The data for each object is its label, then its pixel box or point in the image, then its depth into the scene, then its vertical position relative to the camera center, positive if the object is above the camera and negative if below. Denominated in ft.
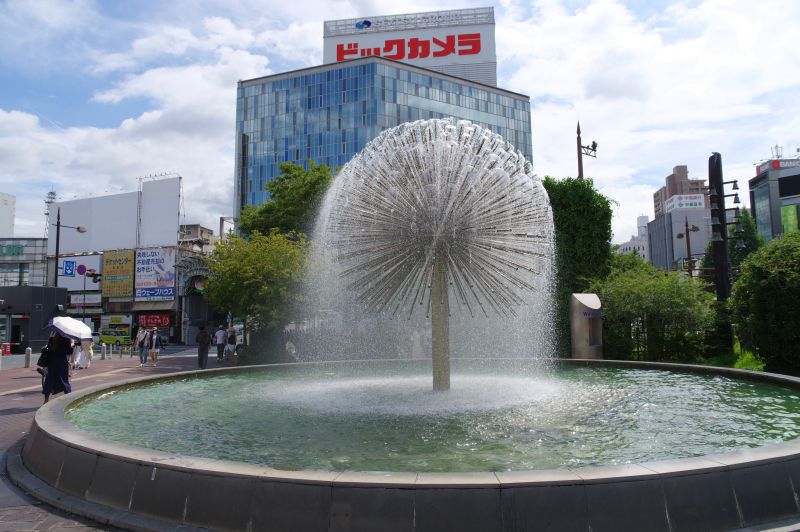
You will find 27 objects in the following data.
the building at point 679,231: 390.62 +53.79
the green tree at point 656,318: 66.49 -1.46
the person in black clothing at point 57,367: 35.01 -3.54
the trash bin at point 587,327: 67.72 -2.52
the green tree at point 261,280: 75.46 +4.15
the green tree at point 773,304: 49.21 +0.09
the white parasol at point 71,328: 34.19 -1.05
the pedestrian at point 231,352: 80.69 -6.19
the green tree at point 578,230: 81.10 +11.35
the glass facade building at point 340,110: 230.27 +87.21
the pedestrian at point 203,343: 71.56 -4.25
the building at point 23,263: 235.20 +20.79
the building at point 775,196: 307.17 +64.39
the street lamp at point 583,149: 94.63 +28.05
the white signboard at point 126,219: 195.93 +33.81
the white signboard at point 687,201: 499.10 +94.74
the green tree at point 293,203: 102.33 +20.13
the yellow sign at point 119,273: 186.35 +12.89
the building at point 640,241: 542.16 +66.70
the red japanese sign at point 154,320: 181.27 -3.08
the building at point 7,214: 297.33 +53.17
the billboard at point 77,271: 191.31 +14.10
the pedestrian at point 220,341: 90.99 -5.19
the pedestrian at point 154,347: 94.67 -6.20
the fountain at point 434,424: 14.19 -5.37
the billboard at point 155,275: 182.91 +11.88
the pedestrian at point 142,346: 90.33 -5.78
